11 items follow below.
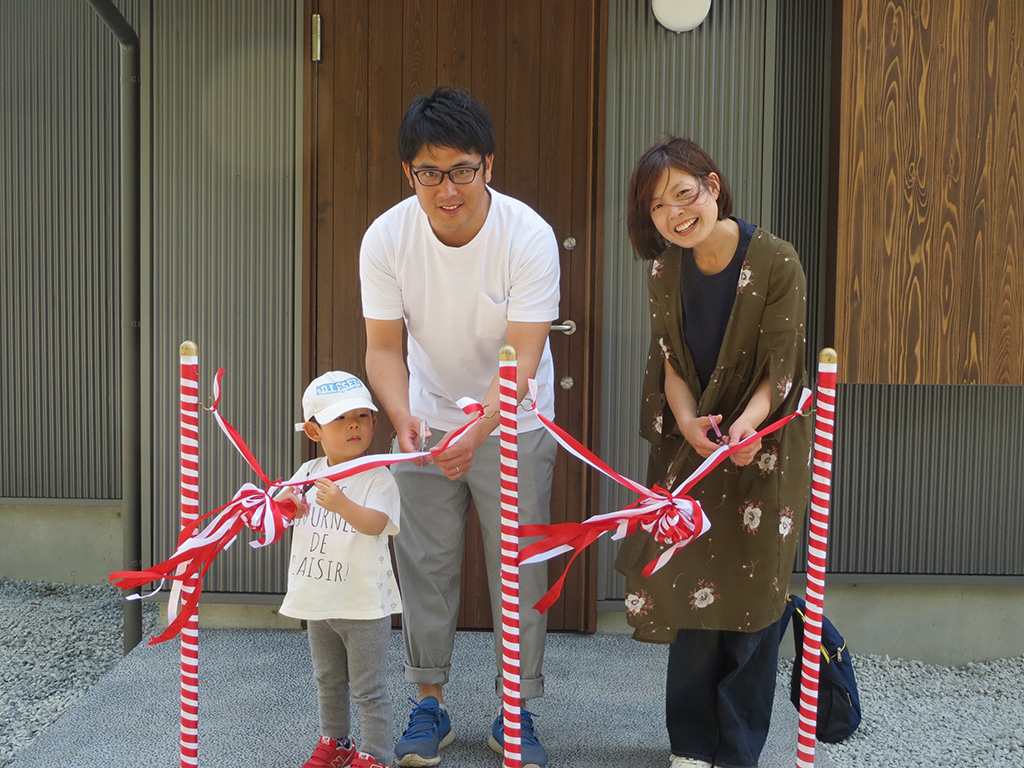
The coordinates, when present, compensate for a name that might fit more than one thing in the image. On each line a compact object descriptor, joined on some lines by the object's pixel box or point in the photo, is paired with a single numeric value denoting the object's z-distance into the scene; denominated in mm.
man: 1980
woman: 1847
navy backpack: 2035
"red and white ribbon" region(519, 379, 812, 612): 1578
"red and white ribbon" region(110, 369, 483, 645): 1548
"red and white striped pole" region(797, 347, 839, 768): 1566
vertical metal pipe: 3000
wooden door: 2975
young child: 1847
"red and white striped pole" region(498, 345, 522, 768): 1470
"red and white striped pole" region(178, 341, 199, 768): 1538
